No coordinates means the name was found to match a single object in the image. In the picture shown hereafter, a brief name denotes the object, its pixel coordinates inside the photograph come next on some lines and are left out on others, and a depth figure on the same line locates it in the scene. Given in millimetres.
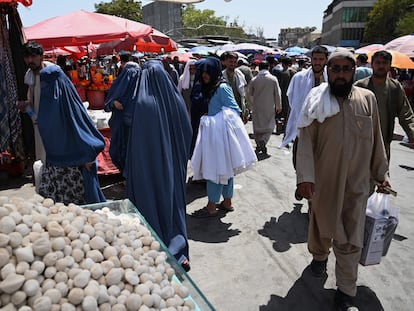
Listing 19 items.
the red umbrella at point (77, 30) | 6309
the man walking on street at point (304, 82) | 4027
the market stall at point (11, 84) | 5090
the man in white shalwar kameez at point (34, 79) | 3960
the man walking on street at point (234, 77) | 6051
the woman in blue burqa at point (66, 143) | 2824
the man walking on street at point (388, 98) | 3492
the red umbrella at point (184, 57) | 14120
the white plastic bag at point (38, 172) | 3171
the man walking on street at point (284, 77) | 8953
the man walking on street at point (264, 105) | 7254
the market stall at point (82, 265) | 1250
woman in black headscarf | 4016
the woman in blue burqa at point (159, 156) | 2758
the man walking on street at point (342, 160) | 2543
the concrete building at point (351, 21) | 58375
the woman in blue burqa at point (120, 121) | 3459
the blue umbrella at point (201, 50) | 16723
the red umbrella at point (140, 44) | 8148
